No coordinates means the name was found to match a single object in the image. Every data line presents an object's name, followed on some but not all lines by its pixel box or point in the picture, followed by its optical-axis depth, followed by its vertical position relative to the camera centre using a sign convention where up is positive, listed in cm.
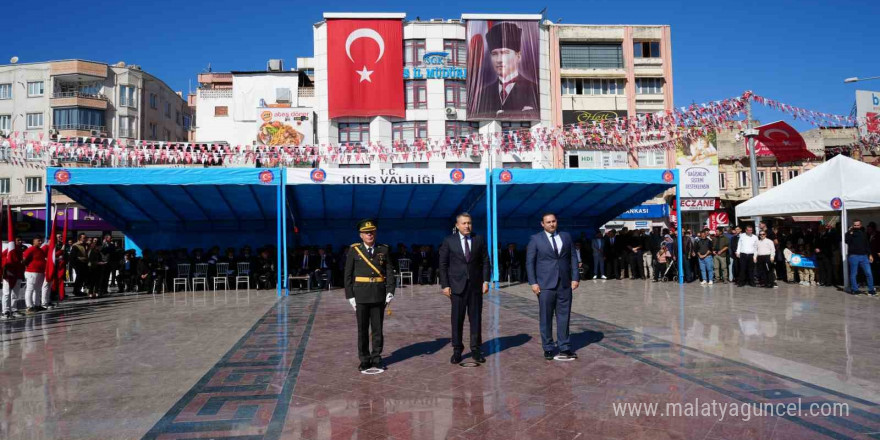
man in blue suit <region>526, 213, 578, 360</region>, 621 -47
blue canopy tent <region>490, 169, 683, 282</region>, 1497 +143
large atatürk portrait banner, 3409 +1060
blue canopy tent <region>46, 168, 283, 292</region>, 1353 +137
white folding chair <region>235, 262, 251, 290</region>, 1680 -86
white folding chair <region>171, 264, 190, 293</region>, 1653 -90
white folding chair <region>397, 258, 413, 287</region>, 1736 -82
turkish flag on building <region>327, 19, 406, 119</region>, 3341 +1031
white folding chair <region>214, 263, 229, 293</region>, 1691 -89
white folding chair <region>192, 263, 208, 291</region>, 1670 -90
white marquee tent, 1249 +107
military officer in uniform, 580 -46
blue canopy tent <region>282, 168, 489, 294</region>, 1452 +132
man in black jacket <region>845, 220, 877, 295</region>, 1188 -42
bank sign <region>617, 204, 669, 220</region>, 3453 +157
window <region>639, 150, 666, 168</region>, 3612 +518
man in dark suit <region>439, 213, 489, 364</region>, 605 -40
